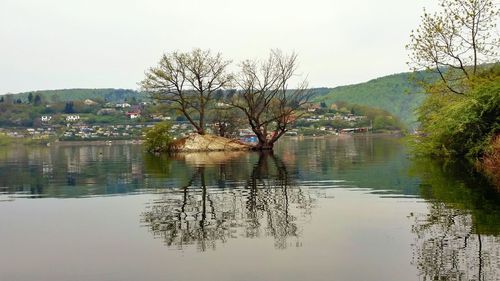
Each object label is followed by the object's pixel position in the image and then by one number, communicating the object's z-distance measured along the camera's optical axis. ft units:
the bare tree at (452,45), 118.32
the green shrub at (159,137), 209.15
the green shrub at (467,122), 97.29
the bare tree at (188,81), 203.41
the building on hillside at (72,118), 632.38
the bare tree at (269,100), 204.95
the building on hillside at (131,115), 610.24
